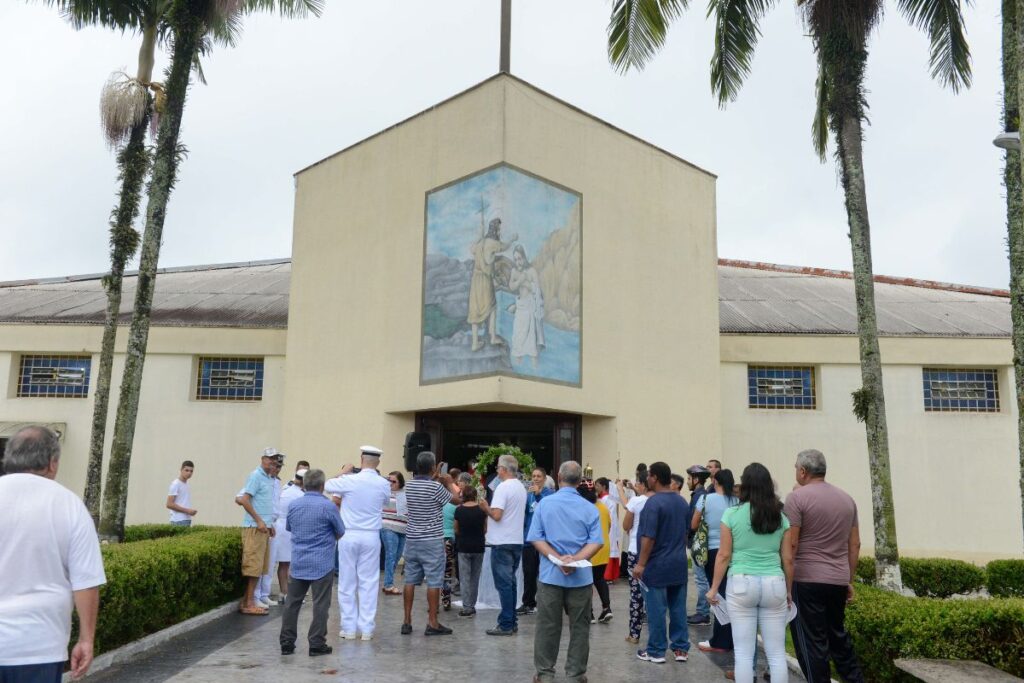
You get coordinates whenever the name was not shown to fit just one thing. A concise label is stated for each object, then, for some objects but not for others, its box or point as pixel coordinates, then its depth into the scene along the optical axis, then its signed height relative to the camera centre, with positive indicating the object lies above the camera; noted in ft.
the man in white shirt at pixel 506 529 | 33.78 -2.18
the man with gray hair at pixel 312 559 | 29.48 -3.00
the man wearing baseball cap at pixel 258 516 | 36.52 -2.00
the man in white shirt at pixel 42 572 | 12.96 -1.61
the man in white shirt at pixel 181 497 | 43.93 -1.58
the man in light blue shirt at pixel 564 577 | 24.94 -2.88
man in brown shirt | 22.00 -2.16
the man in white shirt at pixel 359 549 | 31.78 -2.82
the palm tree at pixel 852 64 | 39.75 +20.58
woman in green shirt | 21.08 -2.30
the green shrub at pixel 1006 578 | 45.80 -4.97
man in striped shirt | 32.78 -2.51
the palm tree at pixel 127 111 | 49.57 +19.44
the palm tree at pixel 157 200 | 43.34 +13.48
